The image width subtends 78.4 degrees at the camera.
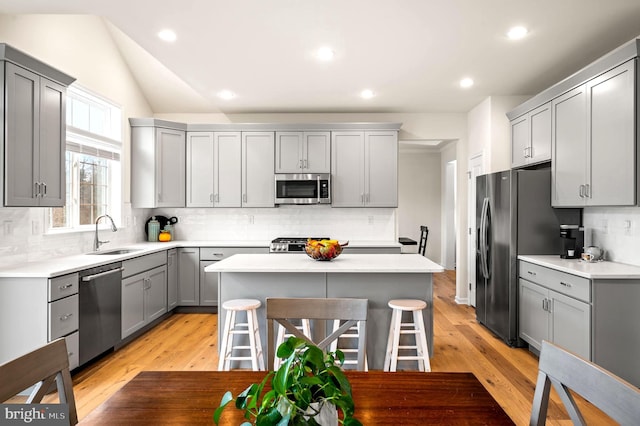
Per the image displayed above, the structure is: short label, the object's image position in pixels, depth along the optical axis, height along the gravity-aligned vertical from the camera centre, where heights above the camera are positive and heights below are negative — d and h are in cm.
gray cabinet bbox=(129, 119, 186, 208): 509 +62
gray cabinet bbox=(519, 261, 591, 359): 291 -80
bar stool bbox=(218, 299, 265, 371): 292 -93
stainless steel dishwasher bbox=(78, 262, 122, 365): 318 -85
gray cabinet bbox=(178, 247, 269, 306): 509 -76
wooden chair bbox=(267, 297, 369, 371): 167 -44
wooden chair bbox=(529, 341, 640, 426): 89 -45
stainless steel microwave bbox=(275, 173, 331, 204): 533 +32
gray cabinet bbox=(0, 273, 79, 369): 280 -74
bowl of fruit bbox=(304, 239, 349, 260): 322 -32
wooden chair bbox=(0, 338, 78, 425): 105 -47
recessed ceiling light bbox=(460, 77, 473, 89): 424 +143
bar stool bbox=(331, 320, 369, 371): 292 -103
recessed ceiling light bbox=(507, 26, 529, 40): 303 +142
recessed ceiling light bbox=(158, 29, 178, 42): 314 +144
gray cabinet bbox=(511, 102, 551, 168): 388 +80
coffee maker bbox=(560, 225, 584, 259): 359 -26
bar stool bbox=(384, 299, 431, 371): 283 -90
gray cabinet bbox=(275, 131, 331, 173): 539 +82
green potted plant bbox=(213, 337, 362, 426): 71 -35
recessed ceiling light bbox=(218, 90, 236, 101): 474 +144
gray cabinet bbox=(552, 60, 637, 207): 280 +56
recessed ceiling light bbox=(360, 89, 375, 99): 470 +144
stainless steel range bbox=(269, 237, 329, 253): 499 -45
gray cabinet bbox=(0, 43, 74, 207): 272 +61
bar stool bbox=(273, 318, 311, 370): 298 -91
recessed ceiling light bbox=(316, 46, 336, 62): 348 +144
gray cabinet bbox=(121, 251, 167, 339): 384 -85
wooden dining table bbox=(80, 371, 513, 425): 111 -58
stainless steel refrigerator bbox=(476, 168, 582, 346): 380 -14
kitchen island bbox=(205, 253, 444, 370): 312 -60
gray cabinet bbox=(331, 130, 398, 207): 536 +61
